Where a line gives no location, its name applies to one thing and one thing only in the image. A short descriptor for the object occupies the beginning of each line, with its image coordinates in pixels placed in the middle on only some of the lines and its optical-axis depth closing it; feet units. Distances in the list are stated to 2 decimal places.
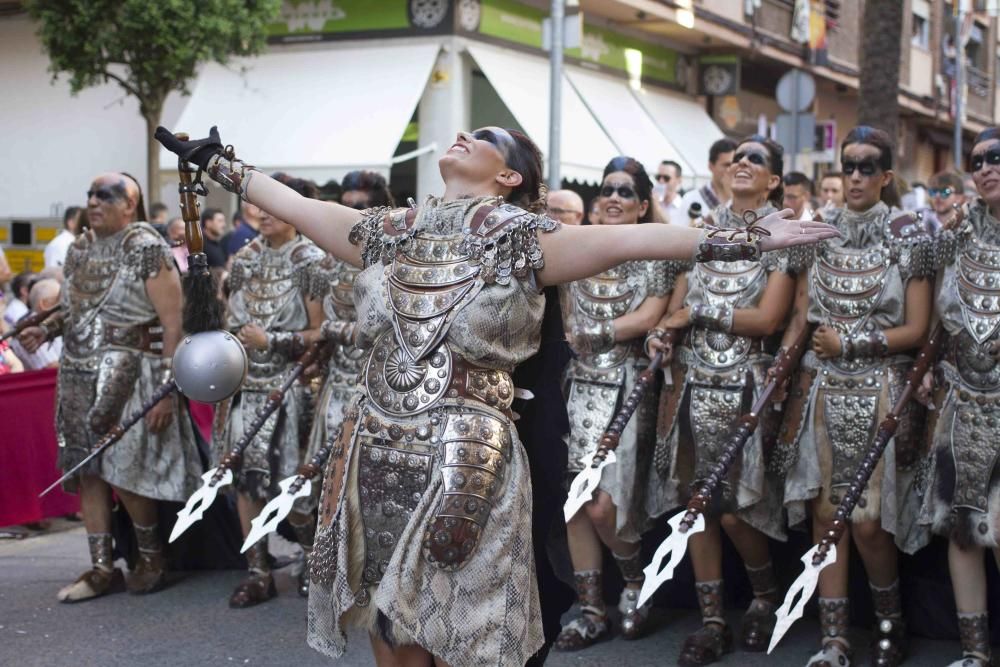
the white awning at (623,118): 63.52
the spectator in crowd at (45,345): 27.04
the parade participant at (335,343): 21.15
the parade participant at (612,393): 19.58
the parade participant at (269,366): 21.70
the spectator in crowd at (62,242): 39.42
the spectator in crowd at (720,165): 26.30
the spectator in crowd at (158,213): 41.65
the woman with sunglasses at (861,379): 17.65
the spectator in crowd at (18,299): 31.09
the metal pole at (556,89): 46.73
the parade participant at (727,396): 18.54
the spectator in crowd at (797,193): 26.40
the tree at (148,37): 45.65
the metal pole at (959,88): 93.61
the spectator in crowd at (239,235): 41.42
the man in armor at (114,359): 21.44
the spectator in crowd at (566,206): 22.07
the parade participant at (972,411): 16.52
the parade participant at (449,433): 12.03
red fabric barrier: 24.73
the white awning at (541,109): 55.57
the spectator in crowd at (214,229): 42.72
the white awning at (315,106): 52.31
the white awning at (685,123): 69.21
